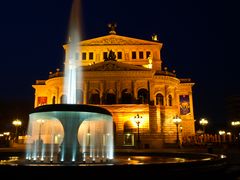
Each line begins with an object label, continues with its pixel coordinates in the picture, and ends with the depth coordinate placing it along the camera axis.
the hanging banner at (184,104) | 53.65
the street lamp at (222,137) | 42.90
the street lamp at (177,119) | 36.16
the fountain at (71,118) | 13.91
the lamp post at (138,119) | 38.11
